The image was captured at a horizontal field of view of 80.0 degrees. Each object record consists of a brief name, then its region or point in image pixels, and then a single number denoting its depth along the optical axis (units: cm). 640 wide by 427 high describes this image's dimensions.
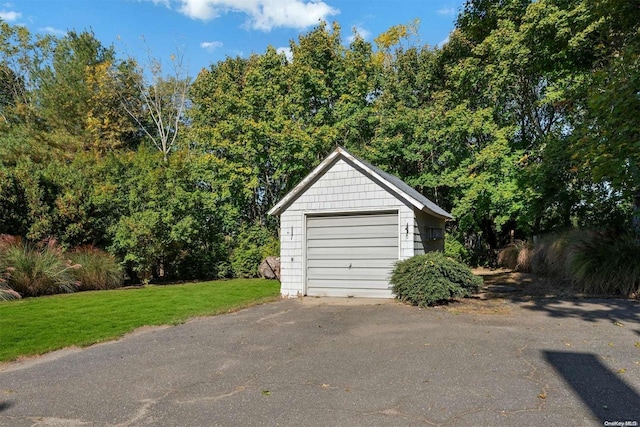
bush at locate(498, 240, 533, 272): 1686
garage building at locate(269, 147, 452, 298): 1023
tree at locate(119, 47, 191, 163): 2753
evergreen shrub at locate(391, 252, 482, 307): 863
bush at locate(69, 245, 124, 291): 1391
